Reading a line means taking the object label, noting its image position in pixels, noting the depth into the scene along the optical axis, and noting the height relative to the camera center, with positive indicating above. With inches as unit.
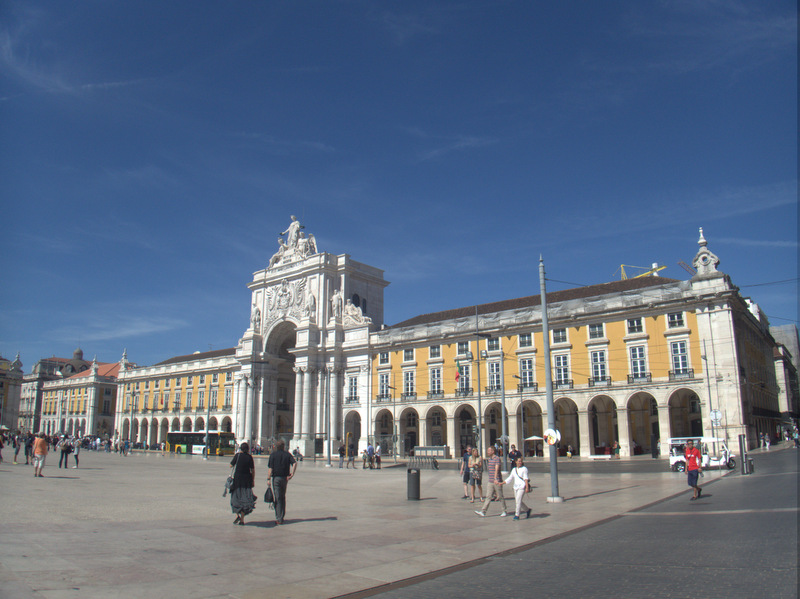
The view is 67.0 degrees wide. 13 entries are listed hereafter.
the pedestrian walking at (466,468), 798.5 -62.0
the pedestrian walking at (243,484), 509.4 -51.5
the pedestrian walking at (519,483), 584.7 -61.0
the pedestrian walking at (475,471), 766.5 -63.5
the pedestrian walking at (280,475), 529.3 -45.1
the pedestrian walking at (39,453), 980.6 -44.6
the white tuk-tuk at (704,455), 1275.8 -80.7
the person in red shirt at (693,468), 724.7 -59.2
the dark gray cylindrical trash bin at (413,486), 775.7 -81.8
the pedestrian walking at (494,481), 623.5 -61.8
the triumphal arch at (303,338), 2659.9 +387.0
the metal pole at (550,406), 745.0 +17.4
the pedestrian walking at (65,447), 1205.1 -43.9
